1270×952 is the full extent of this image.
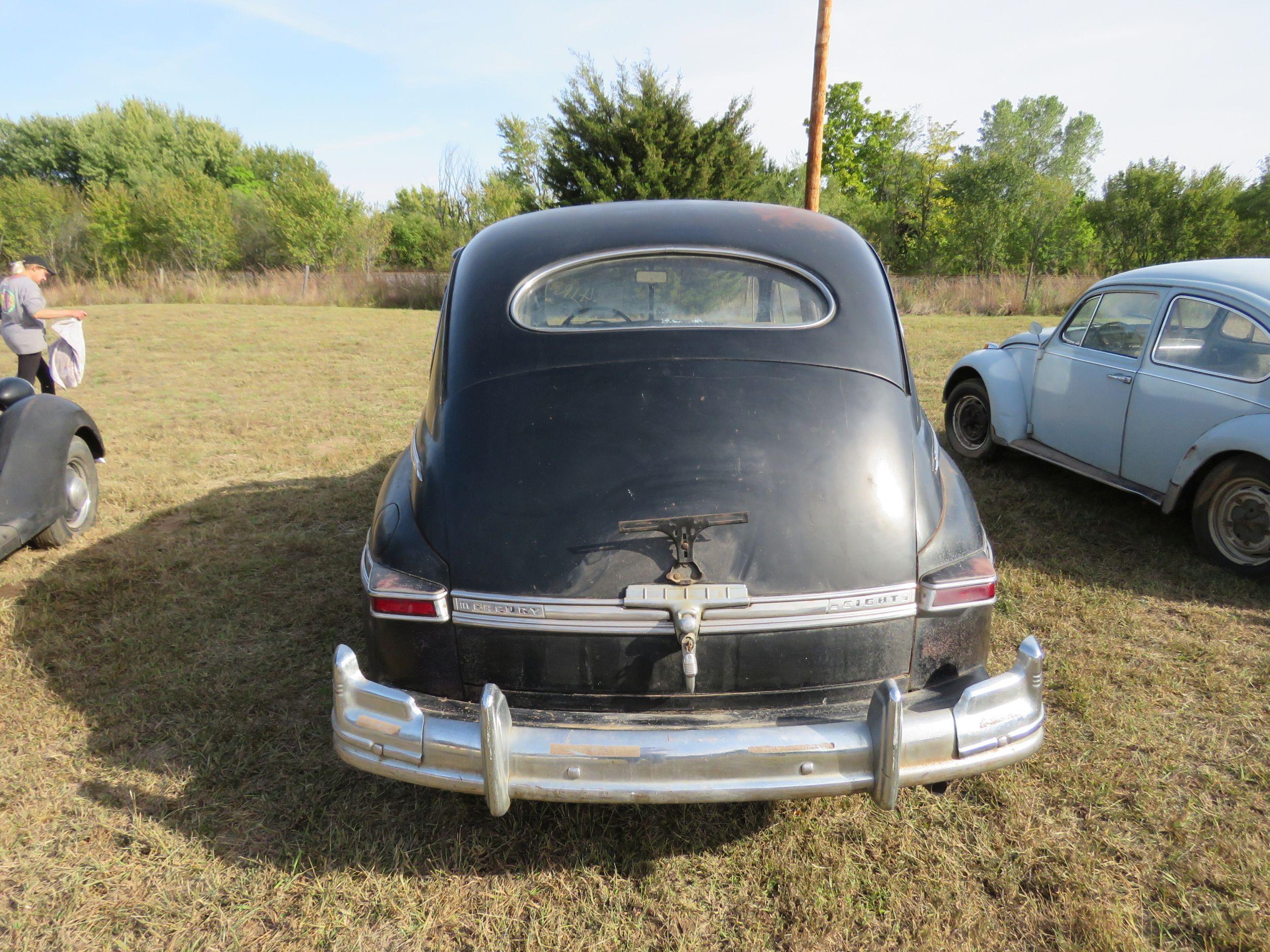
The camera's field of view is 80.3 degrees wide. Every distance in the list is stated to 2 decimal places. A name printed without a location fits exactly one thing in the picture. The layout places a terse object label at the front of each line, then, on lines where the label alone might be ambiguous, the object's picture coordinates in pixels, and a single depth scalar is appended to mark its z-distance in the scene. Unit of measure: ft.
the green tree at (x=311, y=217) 105.70
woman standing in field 25.32
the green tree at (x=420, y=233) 111.96
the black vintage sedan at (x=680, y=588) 6.22
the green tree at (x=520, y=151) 146.41
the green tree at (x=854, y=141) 153.58
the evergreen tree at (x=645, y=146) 89.15
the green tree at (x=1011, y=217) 125.90
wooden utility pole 44.29
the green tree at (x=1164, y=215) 88.33
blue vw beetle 13.39
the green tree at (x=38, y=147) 151.84
